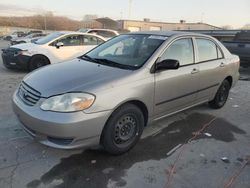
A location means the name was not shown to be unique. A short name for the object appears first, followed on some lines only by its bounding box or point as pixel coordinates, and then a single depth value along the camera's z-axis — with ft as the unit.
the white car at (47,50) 21.89
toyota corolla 7.36
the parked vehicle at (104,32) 36.30
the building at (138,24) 128.51
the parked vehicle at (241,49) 24.17
